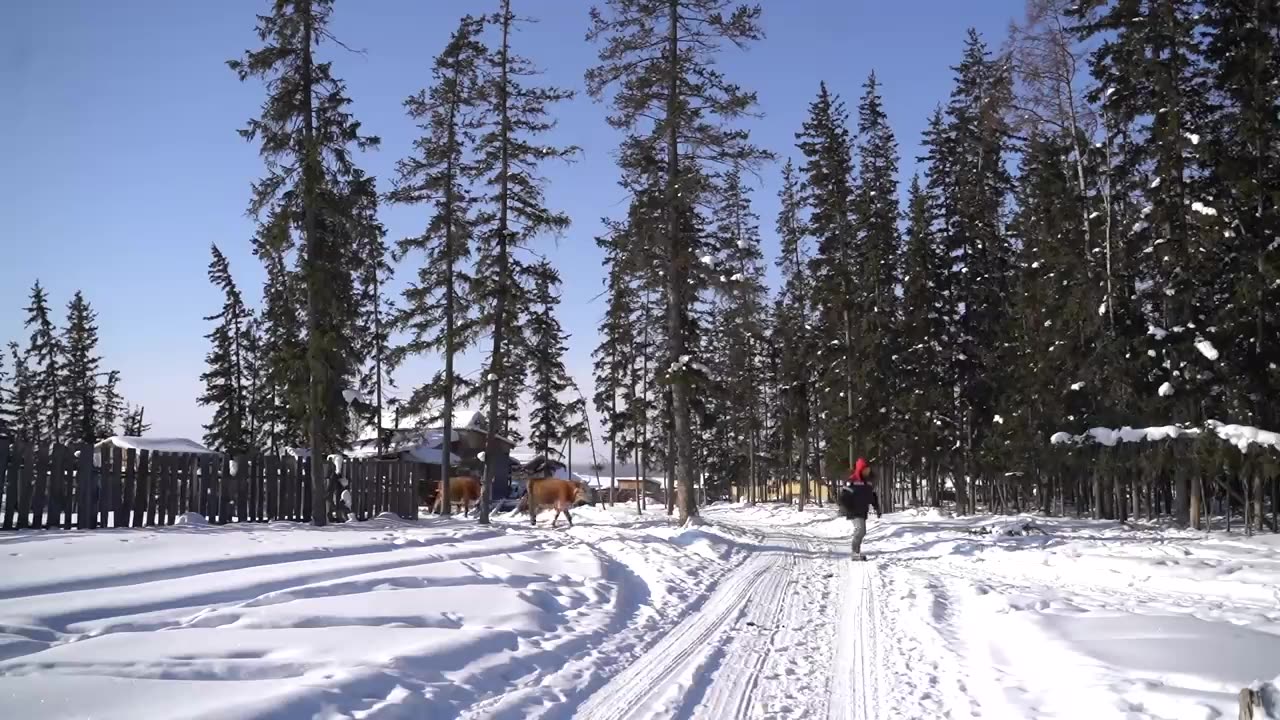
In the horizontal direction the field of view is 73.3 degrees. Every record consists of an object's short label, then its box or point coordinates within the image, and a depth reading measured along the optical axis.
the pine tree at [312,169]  18.86
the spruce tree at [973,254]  33.69
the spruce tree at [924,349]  33.59
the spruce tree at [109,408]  64.56
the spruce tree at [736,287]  22.00
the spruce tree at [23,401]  57.78
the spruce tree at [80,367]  52.34
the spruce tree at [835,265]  34.97
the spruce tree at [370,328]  34.44
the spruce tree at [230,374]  48.34
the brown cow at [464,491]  29.16
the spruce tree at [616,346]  22.53
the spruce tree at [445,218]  26.12
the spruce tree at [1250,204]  18.61
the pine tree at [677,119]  22.02
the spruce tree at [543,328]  26.34
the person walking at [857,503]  16.88
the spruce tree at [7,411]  54.52
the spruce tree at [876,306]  34.12
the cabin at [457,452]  41.22
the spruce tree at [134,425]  66.66
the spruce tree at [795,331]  41.69
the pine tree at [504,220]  25.91
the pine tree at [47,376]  50.84
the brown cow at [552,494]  22.44
